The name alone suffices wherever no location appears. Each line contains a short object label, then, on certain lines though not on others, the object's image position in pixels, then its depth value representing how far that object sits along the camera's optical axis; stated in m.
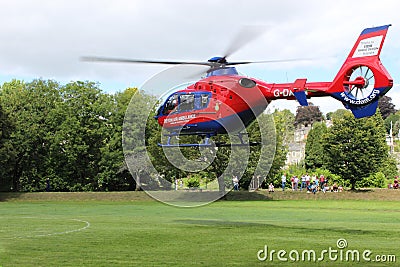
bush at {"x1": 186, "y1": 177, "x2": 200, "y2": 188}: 69.31
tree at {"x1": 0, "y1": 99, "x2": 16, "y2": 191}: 60.88
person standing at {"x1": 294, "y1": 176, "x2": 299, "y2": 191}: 61.41
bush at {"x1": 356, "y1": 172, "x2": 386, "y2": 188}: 78.81
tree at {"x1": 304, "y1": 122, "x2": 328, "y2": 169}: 103.38
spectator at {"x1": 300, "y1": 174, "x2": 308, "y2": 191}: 61.66
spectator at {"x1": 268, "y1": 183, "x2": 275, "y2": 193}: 60.28
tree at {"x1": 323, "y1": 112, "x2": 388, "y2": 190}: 64.62
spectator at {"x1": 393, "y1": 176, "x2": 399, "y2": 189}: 61.02
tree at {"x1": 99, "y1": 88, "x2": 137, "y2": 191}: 67.12
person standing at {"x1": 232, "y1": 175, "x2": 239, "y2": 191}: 60.37
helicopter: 24.23
